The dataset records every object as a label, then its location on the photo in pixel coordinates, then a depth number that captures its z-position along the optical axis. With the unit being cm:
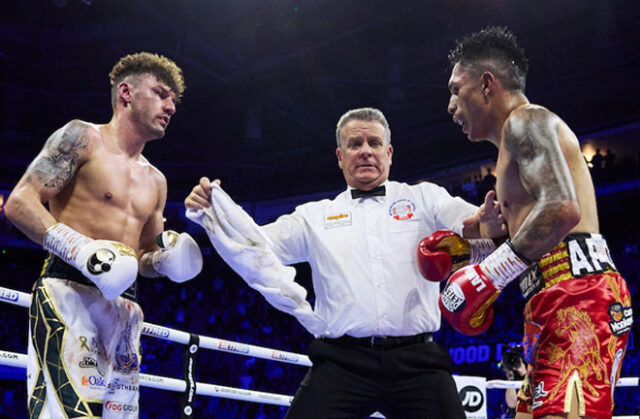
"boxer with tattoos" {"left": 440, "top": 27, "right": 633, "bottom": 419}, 181
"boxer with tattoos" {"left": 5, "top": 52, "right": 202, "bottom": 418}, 214
